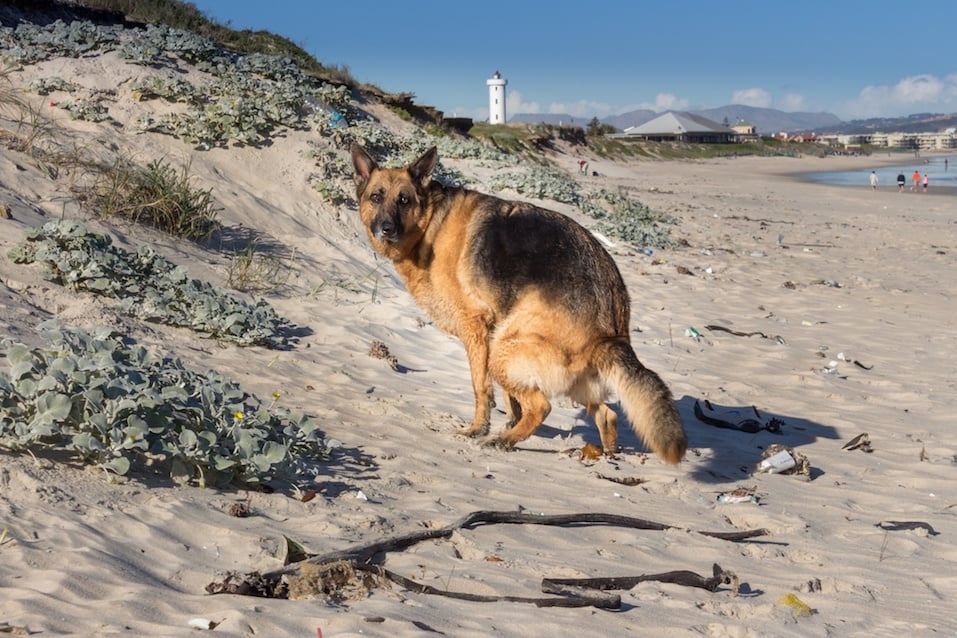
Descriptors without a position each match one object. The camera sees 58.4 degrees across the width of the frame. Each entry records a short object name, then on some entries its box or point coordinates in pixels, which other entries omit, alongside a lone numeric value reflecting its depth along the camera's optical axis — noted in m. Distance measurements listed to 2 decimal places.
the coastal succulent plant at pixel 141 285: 7.02
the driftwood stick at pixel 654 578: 3.62
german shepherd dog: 5.79
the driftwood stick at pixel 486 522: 3.66
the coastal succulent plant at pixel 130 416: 4.02
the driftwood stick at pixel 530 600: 3.46
